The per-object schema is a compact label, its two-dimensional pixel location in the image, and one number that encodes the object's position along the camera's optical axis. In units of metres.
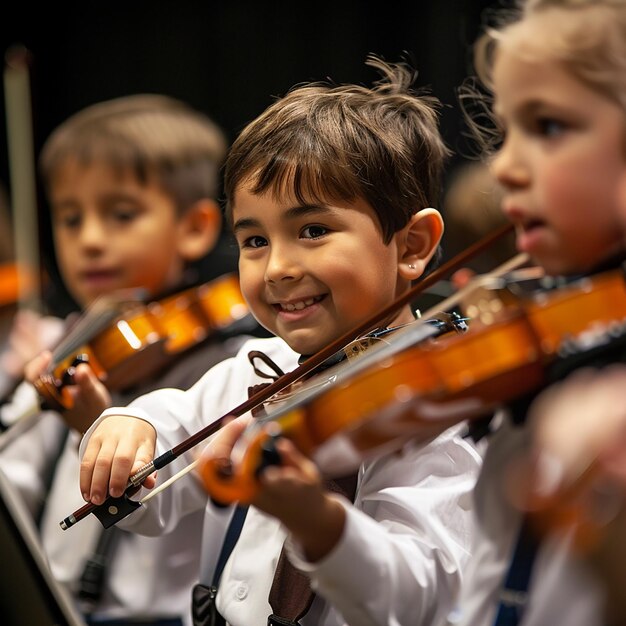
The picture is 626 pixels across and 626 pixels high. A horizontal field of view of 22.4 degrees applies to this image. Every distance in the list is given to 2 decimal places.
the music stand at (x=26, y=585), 1.35
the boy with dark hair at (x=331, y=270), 1.17
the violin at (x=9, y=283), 2.04
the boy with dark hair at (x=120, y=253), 1.52
